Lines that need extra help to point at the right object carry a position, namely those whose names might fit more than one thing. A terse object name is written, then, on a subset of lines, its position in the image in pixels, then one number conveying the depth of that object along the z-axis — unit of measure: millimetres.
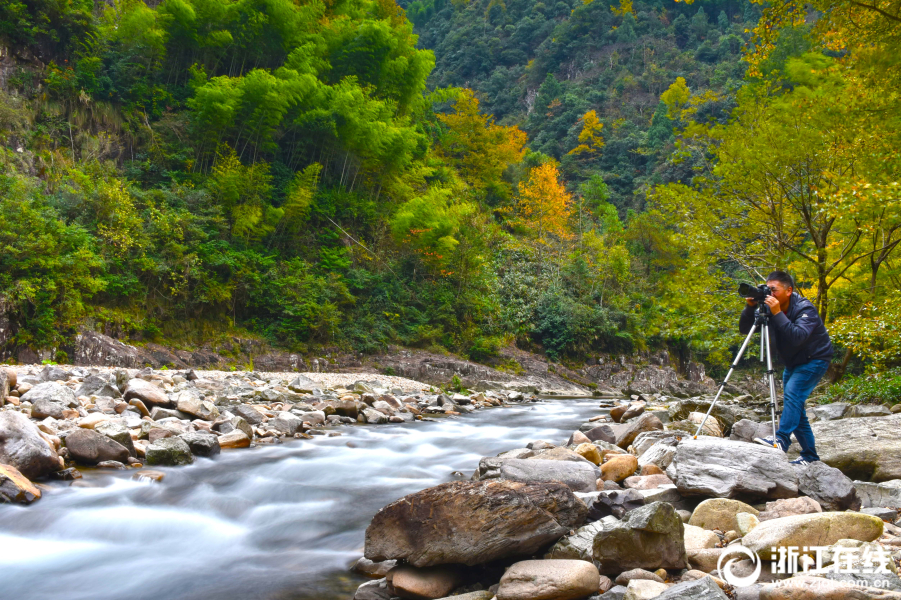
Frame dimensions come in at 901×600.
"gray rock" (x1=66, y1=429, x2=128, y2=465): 5219
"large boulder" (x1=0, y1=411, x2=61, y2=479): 4512
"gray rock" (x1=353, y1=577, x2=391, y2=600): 2926
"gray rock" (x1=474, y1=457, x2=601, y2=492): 4008
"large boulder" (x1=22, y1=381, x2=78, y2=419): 5953
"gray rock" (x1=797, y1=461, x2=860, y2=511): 3229
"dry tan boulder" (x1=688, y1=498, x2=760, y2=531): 3111
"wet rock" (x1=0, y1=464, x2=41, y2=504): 4137
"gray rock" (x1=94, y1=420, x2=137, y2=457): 5457
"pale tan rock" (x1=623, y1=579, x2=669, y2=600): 2283
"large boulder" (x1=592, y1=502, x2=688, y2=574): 2582
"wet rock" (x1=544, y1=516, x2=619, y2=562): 2885
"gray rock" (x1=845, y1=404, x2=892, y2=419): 6547
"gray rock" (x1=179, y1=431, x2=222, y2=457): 5895
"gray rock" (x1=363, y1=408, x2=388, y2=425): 9625
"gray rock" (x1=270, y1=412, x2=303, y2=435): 7691
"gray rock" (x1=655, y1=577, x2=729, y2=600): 2061
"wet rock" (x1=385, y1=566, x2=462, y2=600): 2779
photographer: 4219
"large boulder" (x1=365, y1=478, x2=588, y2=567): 2818
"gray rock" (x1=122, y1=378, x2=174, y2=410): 7215
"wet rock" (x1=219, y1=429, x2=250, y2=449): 6609
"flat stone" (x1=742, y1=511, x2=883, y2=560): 2461
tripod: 4436
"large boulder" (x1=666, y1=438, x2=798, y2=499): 3391
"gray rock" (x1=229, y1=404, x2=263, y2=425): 7796
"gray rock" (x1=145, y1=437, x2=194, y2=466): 5520
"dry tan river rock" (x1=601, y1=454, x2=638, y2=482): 4473
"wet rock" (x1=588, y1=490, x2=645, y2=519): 3342
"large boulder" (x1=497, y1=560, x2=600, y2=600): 2496
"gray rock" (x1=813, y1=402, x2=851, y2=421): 7590
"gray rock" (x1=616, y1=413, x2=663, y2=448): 6238
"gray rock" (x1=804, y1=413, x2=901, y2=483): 3875
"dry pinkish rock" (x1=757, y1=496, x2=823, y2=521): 3102
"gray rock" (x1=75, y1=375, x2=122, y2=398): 7216
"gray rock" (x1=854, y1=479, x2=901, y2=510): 3242
